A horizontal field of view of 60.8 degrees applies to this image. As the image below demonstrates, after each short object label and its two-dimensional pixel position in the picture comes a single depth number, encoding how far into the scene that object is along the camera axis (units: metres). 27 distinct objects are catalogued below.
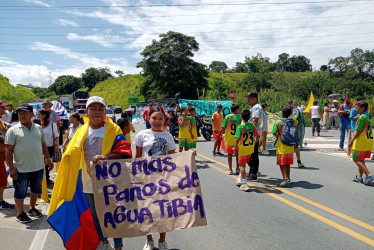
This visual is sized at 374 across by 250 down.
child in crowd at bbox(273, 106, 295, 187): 6.70
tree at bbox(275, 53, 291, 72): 115.00
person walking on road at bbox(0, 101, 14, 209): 5.76
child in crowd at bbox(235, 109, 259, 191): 6.66
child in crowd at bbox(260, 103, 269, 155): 10.17
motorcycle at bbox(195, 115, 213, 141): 15.84
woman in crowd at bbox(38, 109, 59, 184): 7.12
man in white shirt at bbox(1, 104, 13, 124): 10.55
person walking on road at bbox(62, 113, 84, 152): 6.82
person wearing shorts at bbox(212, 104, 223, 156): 10.91
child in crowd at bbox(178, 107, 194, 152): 8.81
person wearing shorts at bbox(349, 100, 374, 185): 6.74
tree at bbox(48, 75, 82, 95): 116.94
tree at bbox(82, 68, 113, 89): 97.06
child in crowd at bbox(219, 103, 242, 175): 8.04
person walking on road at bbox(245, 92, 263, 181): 7.23
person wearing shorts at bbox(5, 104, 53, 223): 4.91
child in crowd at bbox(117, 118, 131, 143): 5.30
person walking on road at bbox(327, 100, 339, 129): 20.03
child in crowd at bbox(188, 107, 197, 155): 8.83
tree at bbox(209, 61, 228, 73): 110.45
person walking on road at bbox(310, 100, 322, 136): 15.09
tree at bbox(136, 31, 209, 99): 47.59
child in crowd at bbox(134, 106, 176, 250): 3.92
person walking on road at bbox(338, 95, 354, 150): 10.91
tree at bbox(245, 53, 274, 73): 79.06
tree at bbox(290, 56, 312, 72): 113.69
